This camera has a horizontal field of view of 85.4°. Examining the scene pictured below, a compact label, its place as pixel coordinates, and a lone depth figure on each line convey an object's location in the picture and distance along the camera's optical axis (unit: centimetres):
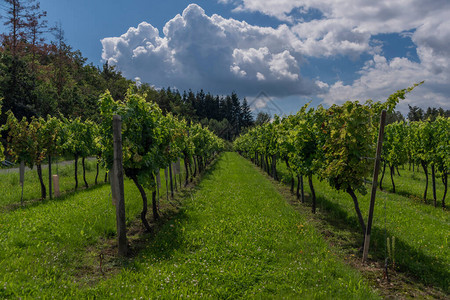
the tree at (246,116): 12621
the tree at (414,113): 8720
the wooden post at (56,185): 1345
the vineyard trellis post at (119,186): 689
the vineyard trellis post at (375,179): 666
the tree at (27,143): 1228
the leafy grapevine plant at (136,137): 837
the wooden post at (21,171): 1252
